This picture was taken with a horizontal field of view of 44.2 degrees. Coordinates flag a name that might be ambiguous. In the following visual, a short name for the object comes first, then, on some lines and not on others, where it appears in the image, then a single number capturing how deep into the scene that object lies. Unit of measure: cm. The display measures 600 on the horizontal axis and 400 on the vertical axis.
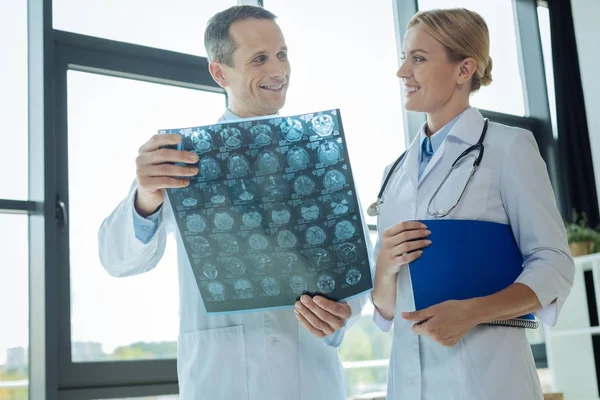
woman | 129
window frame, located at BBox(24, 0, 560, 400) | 249
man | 150
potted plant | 383
